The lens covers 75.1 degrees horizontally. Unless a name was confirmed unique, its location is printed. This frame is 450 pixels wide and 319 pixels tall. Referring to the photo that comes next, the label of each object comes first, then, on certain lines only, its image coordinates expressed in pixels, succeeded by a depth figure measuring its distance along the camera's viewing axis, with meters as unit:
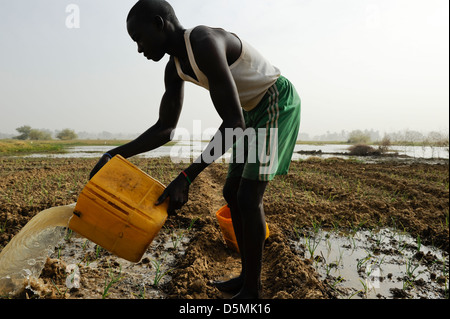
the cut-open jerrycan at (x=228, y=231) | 2.27
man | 1.26
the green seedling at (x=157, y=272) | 1.85
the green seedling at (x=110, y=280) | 1.64
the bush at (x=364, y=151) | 14.71
